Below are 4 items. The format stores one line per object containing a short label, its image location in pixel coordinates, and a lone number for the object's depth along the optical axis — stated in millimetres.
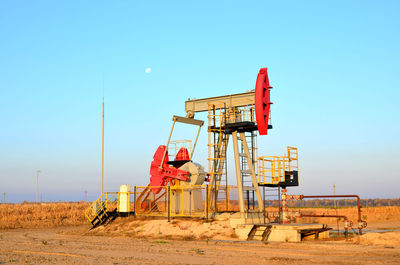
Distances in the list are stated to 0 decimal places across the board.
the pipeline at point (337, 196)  19514
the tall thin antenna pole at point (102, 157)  27234
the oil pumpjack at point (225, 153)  21547
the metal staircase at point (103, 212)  24594
